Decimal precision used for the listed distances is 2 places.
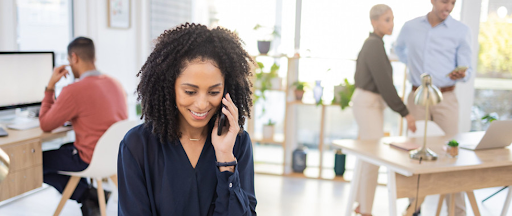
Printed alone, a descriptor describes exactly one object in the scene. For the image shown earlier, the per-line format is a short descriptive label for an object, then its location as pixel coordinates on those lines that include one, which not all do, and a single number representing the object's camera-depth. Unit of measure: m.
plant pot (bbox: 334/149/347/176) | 4.51
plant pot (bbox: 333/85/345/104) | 4.43
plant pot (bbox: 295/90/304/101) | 4.54
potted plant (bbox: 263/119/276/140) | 4.62
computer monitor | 3.12
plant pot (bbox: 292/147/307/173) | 4.61
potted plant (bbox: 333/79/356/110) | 4.33
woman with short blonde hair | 3.24
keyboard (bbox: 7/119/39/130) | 3.13
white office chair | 2.88
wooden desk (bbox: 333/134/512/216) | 2.37
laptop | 2.61
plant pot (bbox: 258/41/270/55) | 4.45
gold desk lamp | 2.49
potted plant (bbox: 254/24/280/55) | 4.45
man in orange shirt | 2.95
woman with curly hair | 1.48
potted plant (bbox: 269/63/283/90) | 4.54
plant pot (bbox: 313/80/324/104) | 4.45
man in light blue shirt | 3.42
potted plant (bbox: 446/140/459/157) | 2.55
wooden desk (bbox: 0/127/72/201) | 2.73
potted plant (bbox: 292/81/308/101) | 4.52
